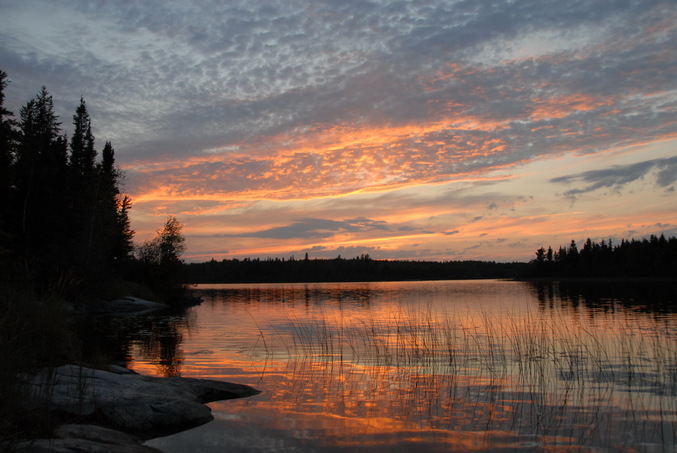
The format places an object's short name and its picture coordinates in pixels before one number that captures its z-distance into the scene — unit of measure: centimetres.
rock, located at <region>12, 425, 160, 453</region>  702
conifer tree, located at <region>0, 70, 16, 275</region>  2867
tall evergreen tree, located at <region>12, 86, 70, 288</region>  4147
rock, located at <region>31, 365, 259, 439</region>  957
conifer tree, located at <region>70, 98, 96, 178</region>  5902
